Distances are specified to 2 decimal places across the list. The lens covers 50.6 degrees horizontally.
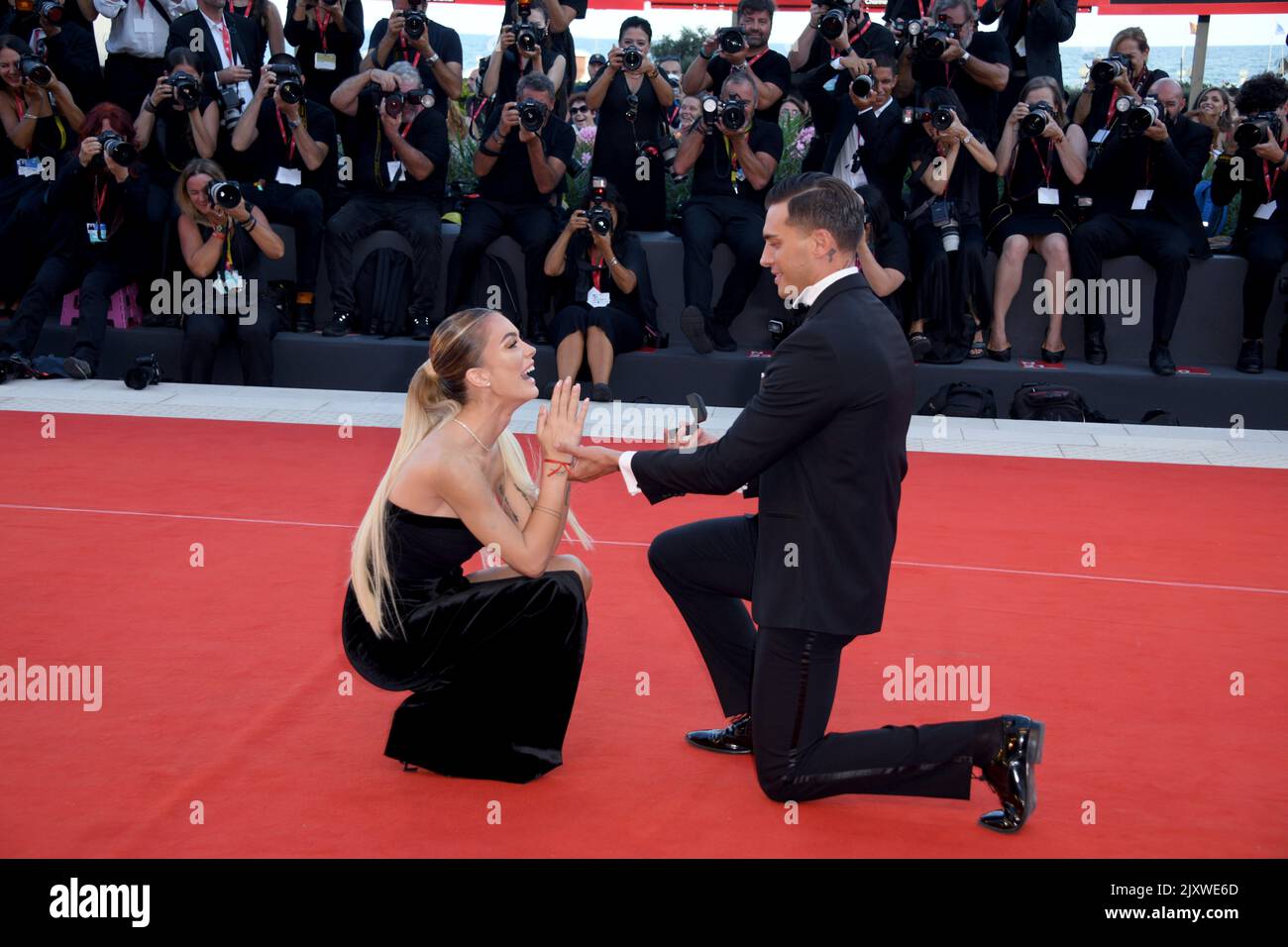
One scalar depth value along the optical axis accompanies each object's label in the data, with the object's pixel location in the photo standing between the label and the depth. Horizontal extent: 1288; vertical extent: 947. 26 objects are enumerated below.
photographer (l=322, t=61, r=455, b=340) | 8.74
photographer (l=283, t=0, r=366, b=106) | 9.20
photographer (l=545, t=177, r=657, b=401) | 8.13
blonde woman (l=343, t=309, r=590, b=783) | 3.29
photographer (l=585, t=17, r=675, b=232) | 8.84
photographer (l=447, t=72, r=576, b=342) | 8.62
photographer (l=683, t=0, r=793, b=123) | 8.55
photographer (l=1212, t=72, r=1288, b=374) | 8.23
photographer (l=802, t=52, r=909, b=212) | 8.34
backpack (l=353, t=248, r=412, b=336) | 8.77
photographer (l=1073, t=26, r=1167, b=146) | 8.54
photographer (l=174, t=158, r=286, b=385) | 8.16
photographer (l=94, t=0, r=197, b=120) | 9.23
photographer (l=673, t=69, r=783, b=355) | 8.45
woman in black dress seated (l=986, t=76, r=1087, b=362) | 8.38
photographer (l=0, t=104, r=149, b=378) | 8.44
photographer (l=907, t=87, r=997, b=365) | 8.21
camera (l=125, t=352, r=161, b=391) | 8.11
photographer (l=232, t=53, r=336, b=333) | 8.81
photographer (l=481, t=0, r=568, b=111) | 8.88
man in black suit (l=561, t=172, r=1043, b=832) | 3.09
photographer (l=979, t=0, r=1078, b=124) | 8.84
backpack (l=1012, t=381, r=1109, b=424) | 7.91
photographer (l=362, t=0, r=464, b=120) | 8.72
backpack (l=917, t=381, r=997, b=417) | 7.99
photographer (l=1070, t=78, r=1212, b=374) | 8.28
